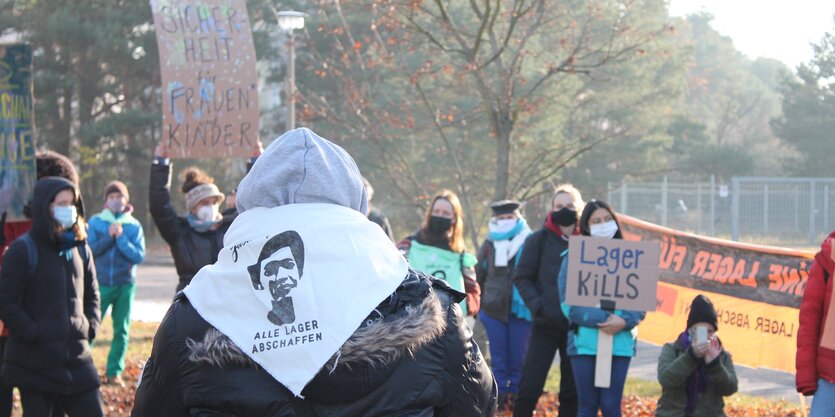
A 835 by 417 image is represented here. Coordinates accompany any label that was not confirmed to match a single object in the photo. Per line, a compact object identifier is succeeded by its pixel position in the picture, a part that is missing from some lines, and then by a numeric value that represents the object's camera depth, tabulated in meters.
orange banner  10.09
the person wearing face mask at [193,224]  7.05
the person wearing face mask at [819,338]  5.43
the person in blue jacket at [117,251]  10.41
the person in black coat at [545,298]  7.84
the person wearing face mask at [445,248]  8.70
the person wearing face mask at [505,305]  9.34
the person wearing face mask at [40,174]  6.67
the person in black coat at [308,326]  2.39
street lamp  14.92
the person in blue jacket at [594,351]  6.98
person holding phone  6.77
